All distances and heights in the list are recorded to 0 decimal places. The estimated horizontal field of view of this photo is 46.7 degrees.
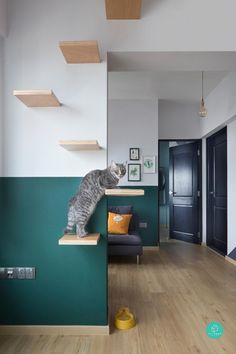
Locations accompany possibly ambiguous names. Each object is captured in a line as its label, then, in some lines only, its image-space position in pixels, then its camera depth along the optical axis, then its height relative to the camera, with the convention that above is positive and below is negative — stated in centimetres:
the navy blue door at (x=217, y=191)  492 -22
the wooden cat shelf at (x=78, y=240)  203 -45
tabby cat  214 -10
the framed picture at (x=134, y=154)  546 +52
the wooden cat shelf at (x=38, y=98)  201 +63
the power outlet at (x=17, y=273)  231 -79
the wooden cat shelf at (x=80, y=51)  200 +99
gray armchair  437 -106
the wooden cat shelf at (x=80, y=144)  208 +27
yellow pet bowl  236 -123
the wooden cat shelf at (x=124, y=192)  200 -9
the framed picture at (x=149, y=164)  545 +32
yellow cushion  460 -75
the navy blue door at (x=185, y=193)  593 -29
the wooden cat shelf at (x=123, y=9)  207 +135
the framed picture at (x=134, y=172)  544 +16
